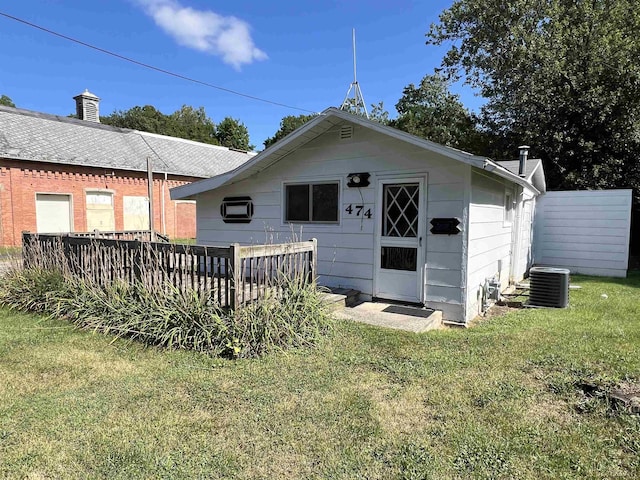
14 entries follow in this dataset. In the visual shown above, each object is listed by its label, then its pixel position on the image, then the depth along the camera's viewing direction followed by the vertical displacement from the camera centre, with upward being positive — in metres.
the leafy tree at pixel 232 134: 44.72 +9.09
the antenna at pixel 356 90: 7.79 +2.59
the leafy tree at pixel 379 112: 37.63 +9.78
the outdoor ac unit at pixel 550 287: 6.75 -1.27
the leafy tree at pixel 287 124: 45.94 +10.75
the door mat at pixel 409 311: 5.79 -1.47
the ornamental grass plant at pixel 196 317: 4.39 -1.28
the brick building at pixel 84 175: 14.37 +1.55
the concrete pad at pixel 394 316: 5.33 -1.49
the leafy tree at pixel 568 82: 14.07 +5.08
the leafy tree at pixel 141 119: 42.09 +10.19
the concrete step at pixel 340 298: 5.84 -1.31
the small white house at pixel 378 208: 5.74 +0.10
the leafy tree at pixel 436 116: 21.09 +6.64
